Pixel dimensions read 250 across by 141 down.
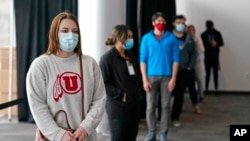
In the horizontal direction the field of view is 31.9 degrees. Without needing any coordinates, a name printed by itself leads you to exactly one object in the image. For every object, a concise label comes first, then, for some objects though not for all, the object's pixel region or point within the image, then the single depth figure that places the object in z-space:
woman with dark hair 3.64
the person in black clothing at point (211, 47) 9.52
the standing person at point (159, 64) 5.06
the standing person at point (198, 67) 7.30
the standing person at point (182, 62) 6.14
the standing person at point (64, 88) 2.39
